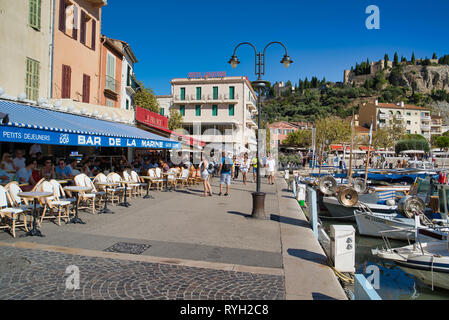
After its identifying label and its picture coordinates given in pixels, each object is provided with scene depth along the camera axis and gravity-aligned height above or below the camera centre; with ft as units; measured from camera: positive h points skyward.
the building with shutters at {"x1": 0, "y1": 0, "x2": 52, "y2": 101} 36.35 +14.30
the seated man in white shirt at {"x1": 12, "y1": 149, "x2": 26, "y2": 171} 29.66 -0.13
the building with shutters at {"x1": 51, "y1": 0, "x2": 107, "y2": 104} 44.68 +17.61
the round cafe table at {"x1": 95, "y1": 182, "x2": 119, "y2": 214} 27.66 -2.31
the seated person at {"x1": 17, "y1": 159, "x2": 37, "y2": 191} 26.37 -1.41
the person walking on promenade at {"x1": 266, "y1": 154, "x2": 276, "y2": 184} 57.67 -0.57
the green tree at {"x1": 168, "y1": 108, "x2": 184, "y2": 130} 125.80 +16.68
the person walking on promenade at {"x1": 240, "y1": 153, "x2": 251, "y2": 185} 56.18 -0.81
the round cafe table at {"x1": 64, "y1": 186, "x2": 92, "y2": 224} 23.44 -2.28
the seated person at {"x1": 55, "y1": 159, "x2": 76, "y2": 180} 31.04 -1.19
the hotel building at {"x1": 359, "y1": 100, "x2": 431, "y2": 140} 289.12 +47.11
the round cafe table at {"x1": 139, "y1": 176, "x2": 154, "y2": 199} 36.98 -4.24
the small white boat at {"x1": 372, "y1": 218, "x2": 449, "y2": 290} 22.24 -7.03
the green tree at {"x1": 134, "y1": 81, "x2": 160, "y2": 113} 93.40 +19.14
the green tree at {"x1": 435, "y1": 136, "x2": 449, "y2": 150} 227.53 +17.63
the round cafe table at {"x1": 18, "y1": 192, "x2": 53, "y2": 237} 19.54 -3.50
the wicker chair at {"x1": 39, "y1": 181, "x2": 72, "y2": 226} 22.51 -3.07
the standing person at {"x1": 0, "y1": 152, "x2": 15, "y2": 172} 28.27 -0.41
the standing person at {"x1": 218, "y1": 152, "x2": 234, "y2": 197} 38.73 -1.10
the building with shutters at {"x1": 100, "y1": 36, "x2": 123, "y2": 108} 58.49 +17.61
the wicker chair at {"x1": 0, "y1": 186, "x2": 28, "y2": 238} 19.02 -3.23
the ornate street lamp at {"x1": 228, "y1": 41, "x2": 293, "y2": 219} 27.07 +7.32
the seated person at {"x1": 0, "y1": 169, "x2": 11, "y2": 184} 24.53 -1.40
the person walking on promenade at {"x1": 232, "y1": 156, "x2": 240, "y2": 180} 69.46 -1.47
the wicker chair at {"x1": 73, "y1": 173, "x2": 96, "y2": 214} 26.66 -2.14
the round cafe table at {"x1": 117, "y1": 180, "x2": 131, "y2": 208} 31.04 -4.33
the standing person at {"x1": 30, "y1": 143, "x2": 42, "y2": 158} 37.41 +1.26
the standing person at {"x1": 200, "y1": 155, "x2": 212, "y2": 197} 38.32 -1.43
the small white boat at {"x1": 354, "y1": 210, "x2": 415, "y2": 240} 31.18 -6.20
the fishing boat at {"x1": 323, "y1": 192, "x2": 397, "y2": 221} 38.14 -5.52
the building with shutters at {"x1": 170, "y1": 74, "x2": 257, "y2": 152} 150.10 +27.89
